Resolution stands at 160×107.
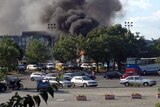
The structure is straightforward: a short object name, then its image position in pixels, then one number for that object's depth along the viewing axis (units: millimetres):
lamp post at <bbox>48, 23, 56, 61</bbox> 121062
